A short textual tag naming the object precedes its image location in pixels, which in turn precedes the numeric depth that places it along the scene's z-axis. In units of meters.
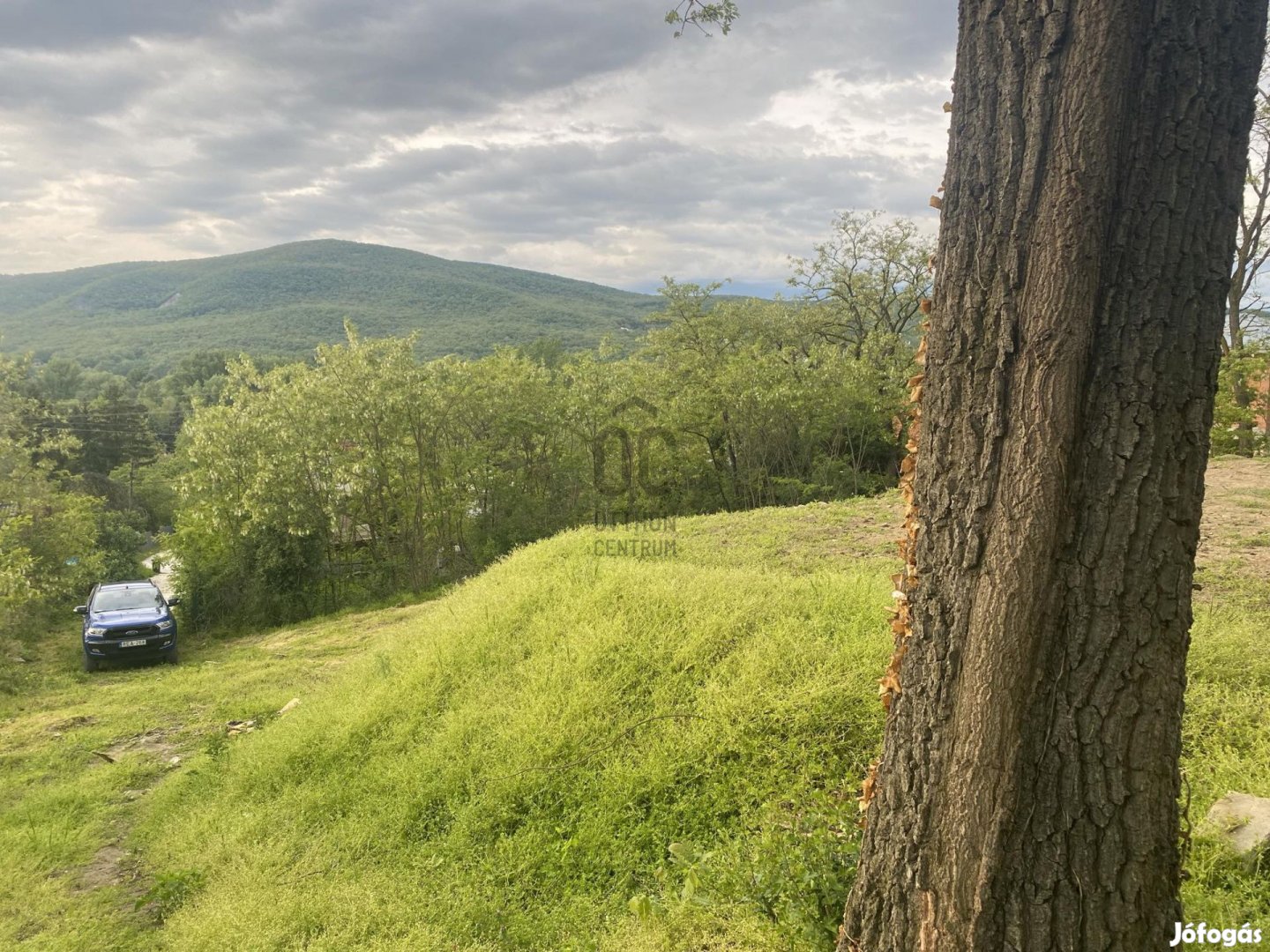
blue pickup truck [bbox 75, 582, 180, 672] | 12.95
